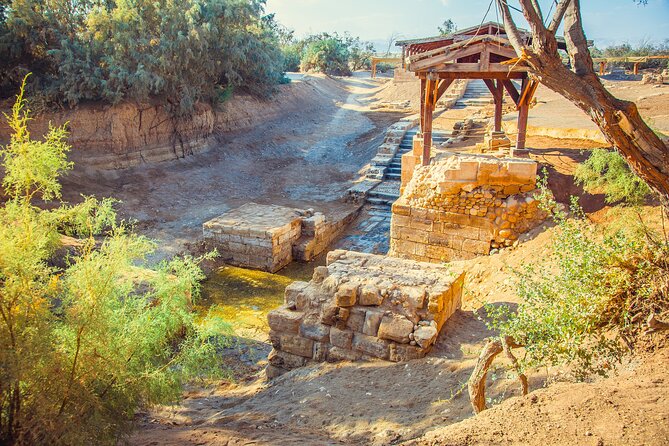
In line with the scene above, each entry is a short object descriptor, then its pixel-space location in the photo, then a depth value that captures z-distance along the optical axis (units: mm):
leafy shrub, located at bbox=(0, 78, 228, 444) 3740
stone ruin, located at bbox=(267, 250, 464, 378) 6156
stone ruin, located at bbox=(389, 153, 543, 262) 9352
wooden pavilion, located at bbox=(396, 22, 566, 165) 10805
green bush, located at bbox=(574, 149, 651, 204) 8352
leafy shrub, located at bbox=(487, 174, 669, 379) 3781
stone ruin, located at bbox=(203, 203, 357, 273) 11570
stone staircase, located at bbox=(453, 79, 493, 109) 23570
